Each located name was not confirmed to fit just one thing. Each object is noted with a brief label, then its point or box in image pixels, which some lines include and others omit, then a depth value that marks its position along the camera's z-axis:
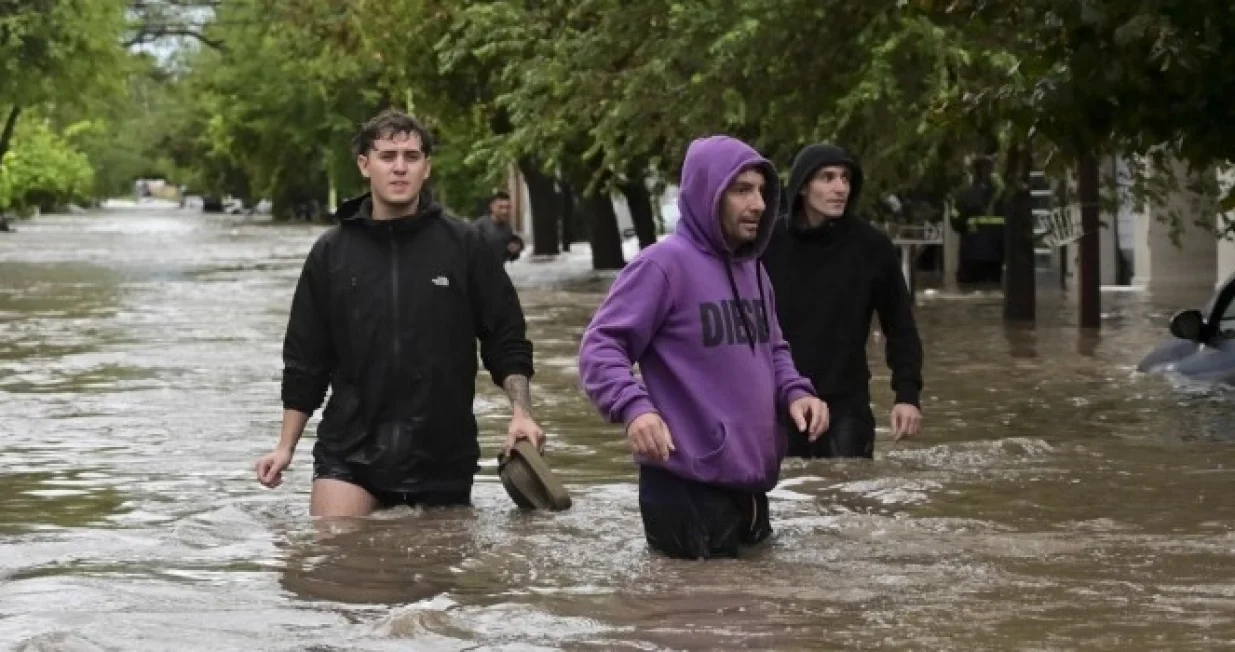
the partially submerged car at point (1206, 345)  15.65
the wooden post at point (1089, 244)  24.19
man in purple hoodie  8.43
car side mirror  15.45
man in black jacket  9.42
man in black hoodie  11.17
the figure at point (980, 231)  35.33
